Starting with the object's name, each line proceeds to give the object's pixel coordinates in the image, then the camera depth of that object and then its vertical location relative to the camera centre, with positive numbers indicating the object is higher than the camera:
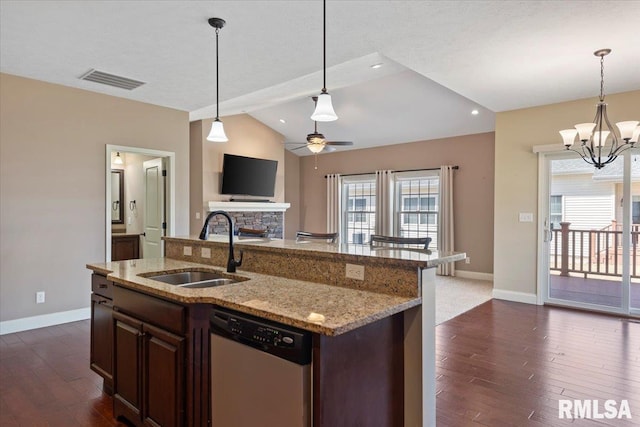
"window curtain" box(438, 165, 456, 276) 7.31 -0.02
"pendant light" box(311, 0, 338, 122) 2.52 +0.69
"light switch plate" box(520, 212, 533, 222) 5.22 -0.06
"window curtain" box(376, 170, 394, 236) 8.16 +0.21
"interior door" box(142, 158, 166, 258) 5.57 +0.04
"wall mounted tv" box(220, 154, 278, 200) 7.40 +0.73
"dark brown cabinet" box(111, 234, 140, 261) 6.38 -0.62
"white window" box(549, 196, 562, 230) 5.11 +0.01
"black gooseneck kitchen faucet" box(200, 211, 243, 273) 2.47 -0.33
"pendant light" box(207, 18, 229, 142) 3.19 +0.67
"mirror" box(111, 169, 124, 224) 7.09 +0.30
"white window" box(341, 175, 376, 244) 8.70 +0.09
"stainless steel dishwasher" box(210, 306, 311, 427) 1.44 -0.67
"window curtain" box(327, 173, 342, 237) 9.07 +0.23
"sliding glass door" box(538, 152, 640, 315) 4.62 -0.27
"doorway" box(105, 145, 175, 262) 5.05 +0.13
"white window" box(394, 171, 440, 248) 7.71 +0.17
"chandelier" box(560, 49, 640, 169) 3.42 +0.79
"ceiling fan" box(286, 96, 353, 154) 5.64 +1.04
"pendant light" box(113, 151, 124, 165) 6.94 +0.94
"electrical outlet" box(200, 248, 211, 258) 2.92 -0.32
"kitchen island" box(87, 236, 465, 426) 1.51 -0.55
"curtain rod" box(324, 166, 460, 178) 7.27 +0.87
